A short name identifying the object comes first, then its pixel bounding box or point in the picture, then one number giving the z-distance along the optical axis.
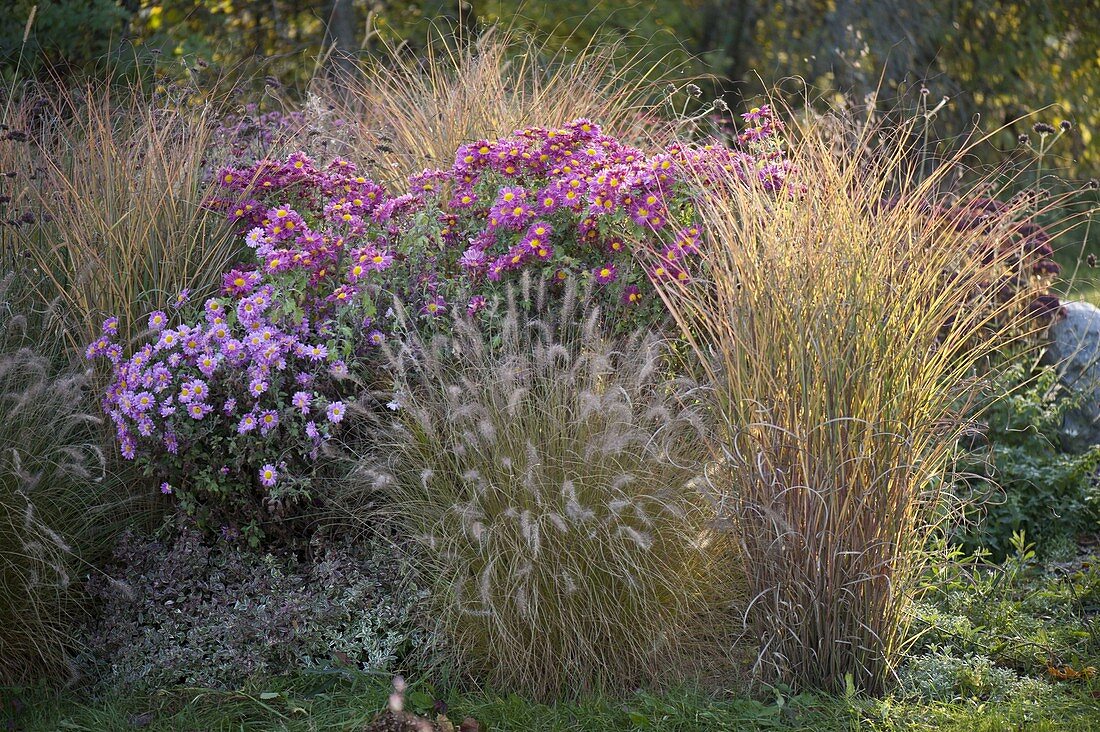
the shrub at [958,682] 3.19
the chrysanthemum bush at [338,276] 3.57
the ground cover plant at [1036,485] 4.40
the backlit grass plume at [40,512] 3.38
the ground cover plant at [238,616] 3.35
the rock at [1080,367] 4.98
